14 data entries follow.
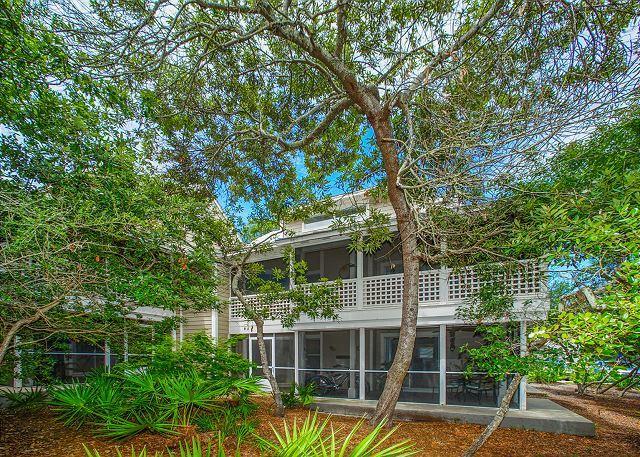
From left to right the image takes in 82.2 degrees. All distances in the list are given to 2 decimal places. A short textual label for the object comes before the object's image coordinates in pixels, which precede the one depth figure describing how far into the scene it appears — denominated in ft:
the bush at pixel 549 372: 13.97
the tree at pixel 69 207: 15.12
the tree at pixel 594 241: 11.73
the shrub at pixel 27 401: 22.80
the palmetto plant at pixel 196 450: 8.02
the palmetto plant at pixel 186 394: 18.60
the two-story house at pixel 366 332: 34.27
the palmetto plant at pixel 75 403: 18.88
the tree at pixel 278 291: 32.14
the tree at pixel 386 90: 18.81
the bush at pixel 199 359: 23.99
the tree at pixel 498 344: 16.25
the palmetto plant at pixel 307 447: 8.84
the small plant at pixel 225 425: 18.83
